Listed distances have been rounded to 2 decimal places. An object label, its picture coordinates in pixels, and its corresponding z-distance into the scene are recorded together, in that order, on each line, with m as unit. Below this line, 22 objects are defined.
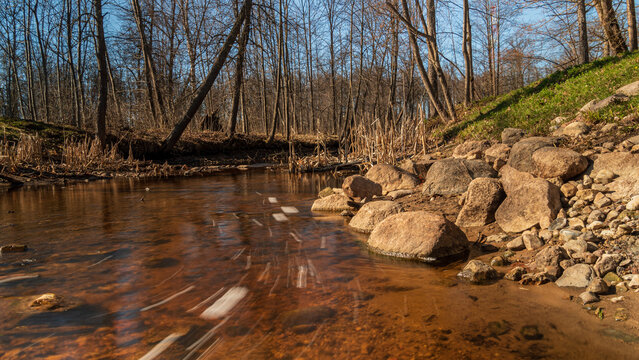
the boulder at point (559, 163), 4.38
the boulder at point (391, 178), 7.08
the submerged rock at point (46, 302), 2.73
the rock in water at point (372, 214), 4.88
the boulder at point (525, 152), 5.07
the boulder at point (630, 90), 6.75
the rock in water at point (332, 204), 6.31
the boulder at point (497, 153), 6.11
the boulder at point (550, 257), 3.09
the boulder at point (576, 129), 5.74
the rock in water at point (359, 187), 6.57
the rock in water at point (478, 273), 3.10
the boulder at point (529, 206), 3.93
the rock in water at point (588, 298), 2.57
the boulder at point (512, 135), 7.57
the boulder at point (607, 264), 2.81
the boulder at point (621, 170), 3.75
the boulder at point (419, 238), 3.72
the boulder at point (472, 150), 7.53
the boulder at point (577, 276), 2.82
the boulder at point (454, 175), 5.69
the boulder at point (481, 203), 4.52
